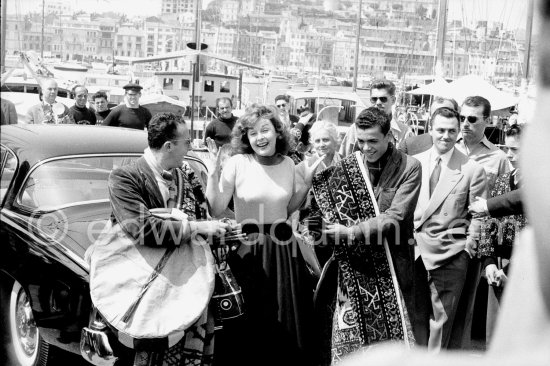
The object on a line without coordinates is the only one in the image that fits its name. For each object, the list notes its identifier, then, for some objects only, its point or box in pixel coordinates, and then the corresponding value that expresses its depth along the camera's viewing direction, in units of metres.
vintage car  4.65
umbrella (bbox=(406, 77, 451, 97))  16.88
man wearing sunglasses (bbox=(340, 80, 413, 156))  6.61
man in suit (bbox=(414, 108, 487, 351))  5.28
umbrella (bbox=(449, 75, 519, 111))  16.50
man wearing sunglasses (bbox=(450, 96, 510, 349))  5.53
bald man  8.98
